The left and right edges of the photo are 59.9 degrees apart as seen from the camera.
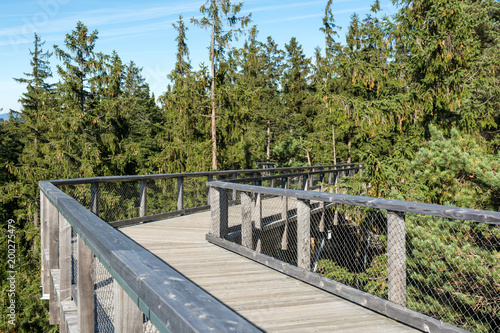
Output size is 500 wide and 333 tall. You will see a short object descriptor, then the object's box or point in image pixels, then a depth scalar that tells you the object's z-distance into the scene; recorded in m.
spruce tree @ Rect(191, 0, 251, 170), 24.86
